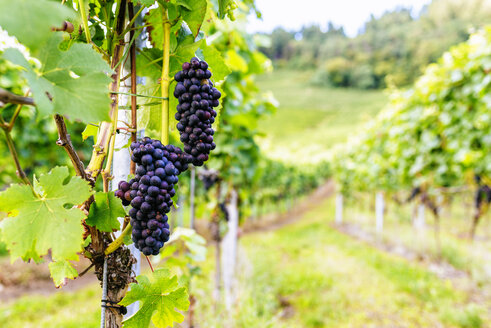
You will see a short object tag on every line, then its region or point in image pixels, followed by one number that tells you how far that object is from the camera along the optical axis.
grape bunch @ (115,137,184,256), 0.75
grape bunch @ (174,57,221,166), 0.83
